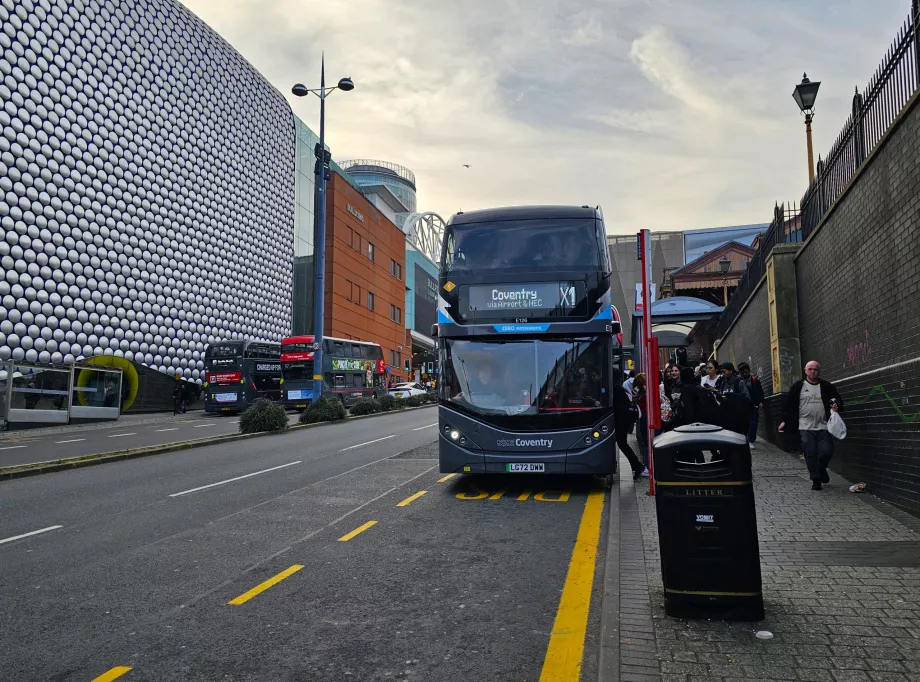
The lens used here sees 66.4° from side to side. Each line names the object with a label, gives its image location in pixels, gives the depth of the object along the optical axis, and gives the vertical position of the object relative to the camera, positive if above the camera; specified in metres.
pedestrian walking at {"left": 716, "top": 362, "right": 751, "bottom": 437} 7.55 -0.19
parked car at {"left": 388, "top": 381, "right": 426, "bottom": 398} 46.59 +0.30
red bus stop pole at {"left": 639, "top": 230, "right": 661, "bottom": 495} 8.61 +0.56
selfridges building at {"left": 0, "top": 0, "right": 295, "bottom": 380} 31.92 +11.77
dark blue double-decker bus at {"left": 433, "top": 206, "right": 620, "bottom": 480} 9.62 +0.52
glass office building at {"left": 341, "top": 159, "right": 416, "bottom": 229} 120.71 +38.27
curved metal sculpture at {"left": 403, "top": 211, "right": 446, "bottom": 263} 106.56 +25.95
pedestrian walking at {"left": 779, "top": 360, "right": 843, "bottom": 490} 8.69 -0.30
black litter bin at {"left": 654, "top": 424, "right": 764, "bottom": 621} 4.17 -0.83
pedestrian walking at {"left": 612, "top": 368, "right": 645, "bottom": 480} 10.66 -0.37
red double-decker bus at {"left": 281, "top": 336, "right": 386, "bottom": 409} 34.19 +1.28
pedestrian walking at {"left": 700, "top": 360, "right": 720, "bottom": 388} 13.57 +0.38
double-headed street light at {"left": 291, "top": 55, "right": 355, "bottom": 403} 24.77 +5.92
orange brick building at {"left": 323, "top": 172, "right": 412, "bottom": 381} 61.19 +11.80
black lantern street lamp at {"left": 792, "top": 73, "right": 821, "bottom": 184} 12.98 +5.56
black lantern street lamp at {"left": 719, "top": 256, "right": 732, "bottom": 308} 33.00 +6.04
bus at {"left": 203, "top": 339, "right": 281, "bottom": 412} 33.94 +0.92
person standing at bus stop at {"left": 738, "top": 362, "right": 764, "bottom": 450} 12.92 +0.05
